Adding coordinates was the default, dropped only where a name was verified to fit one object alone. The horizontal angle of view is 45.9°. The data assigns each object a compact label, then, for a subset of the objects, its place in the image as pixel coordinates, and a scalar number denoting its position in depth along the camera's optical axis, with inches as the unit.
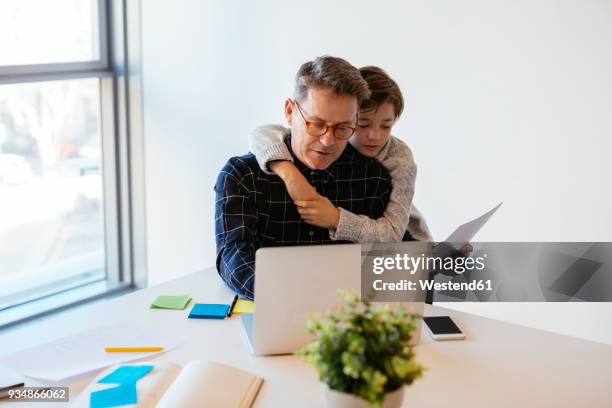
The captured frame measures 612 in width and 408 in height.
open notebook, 51.9
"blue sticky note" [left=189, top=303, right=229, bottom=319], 69.7
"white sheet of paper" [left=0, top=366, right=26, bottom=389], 55.2
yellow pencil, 62.3
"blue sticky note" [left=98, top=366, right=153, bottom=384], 56.1
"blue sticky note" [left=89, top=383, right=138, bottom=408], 52.7
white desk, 56.4
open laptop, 59.4
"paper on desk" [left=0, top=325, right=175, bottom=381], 58.2
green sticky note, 72.2
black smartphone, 67.2
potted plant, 42.1
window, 125.2
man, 77.0
